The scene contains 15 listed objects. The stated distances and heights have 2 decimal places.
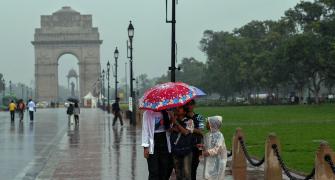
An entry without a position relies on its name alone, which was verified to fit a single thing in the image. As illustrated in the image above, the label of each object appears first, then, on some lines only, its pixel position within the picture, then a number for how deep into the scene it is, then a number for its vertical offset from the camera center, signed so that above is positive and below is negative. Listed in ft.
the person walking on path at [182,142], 36.65 -1.88
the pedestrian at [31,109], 169.07 -1.00
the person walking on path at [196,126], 37.47 -1.10
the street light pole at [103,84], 357.98 +10.82
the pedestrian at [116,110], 136.67 -1.03
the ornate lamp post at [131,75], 124.16 +5.83
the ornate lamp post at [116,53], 188.77 +13.20
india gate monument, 513.04 +35.13
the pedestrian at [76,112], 142.22 -1.44
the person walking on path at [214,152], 37.65 -2.42
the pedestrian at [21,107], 168.96 -0.54
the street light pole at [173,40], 71.95 +6.20
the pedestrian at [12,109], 168.24 -0.98
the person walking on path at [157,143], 36.42 -1.90
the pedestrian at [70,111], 138.71 -1.21
